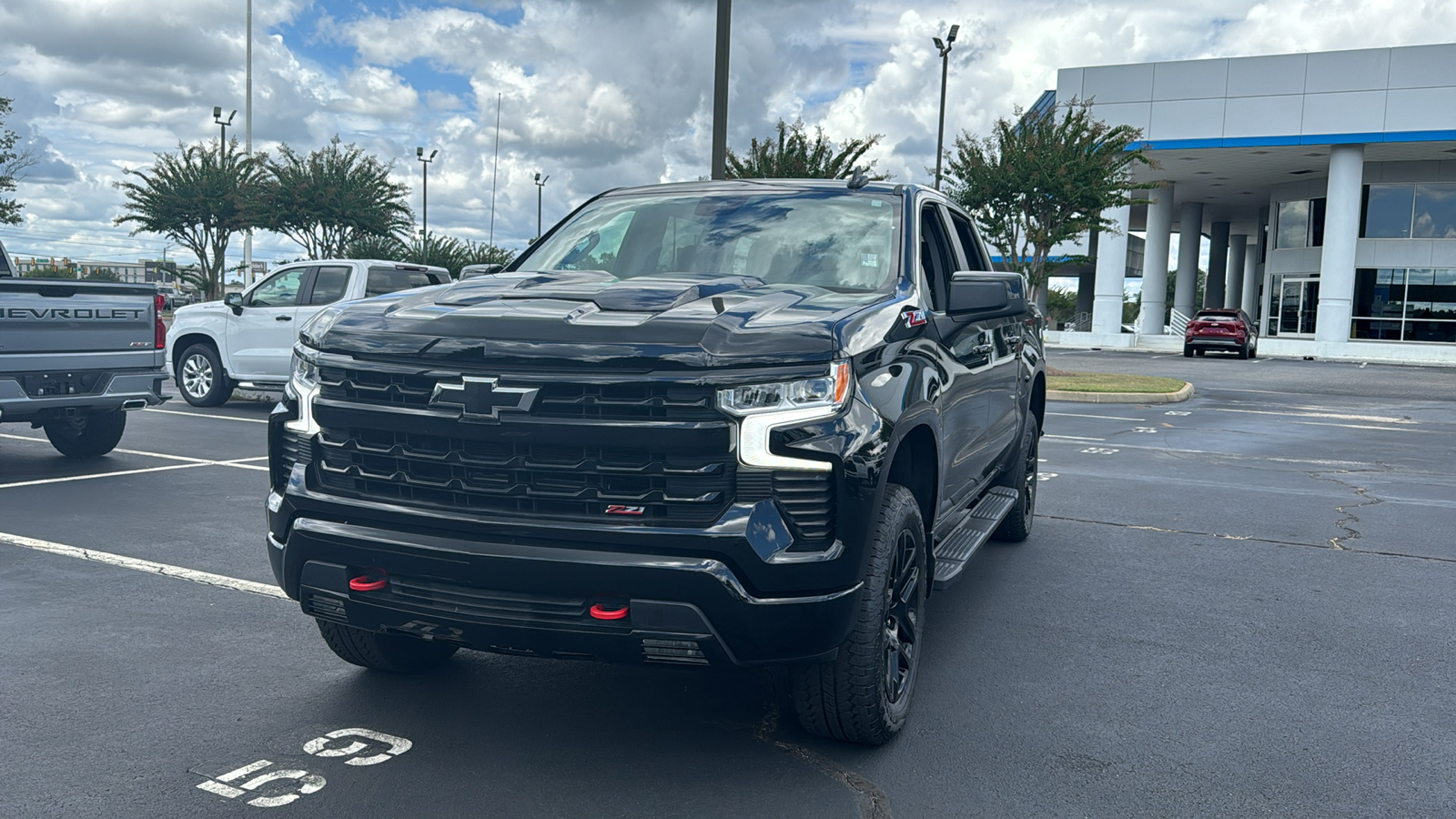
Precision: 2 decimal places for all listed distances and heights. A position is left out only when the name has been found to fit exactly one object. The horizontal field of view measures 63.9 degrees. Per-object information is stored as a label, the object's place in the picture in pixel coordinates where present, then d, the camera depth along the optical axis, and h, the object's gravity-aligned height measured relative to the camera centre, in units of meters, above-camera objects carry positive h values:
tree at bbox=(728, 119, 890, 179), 26.23 +3.38
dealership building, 37.88 +5.68
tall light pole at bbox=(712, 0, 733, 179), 14.77 +2.71
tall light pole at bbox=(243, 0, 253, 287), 33.47 +4.89
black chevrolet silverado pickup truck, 3.30 -0.53
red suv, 34.69 -0.34
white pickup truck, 14.11 -0.43
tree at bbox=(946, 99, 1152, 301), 25.06 +2.94
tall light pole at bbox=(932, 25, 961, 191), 32.38 +7.01
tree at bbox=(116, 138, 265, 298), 39.94 +3.23
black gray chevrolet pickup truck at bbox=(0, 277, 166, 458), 8.58 -0.58
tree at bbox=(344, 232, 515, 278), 41.16 +1.54
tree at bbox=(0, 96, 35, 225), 28.11 +2.53
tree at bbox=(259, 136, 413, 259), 38.28 +3.10
